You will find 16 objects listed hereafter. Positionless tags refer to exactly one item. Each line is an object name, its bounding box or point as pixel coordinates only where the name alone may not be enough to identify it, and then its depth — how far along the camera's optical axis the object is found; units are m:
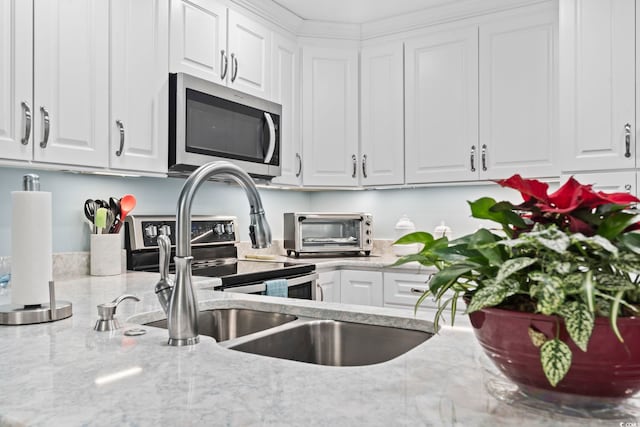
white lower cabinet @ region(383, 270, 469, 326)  2.98
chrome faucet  1.01
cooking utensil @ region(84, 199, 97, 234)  2.36
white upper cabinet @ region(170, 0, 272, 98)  2.52
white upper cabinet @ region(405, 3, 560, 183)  2.94
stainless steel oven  2.42
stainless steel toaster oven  3.37
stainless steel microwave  2.44
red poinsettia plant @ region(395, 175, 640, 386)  0.59
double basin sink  1.30
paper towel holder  1.23
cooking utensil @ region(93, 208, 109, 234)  2.32
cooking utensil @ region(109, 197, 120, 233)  2.41
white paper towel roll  1.26
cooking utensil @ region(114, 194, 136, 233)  2.41
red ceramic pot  0.61
